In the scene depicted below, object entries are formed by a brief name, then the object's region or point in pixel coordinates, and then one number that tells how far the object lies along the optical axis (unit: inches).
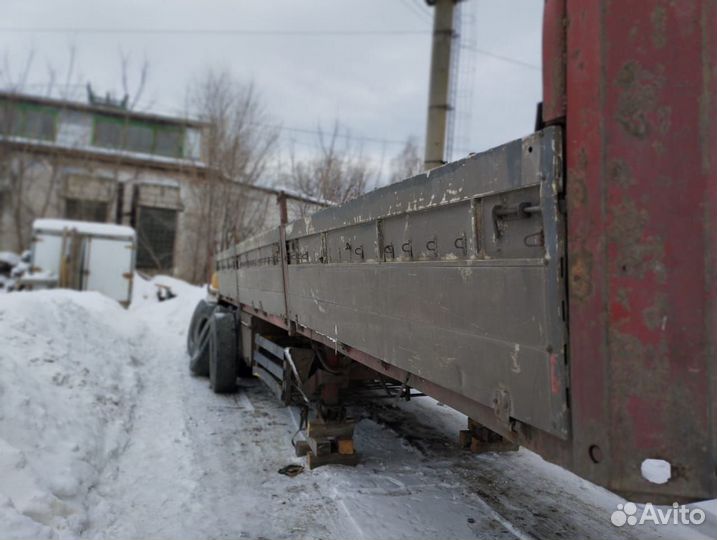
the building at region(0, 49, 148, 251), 937.5
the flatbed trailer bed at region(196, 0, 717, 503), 55.0
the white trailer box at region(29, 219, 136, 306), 631.2
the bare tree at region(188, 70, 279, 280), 898.1
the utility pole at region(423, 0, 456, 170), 480.4
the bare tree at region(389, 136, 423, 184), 631.5
